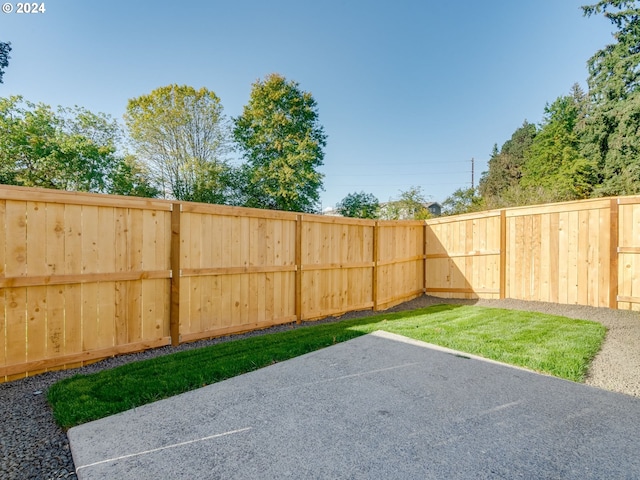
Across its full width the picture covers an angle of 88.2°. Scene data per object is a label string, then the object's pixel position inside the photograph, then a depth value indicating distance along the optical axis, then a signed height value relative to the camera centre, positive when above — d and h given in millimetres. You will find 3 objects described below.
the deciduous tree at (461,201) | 19750 +2864
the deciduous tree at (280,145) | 17250 +5269
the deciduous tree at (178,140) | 16297 +5195
